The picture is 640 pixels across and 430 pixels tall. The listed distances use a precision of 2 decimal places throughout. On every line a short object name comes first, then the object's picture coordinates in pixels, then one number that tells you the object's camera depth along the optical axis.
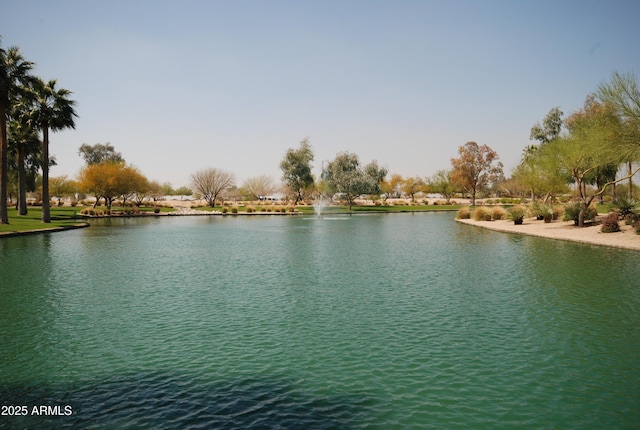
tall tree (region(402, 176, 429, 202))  130.65
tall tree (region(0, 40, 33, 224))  38.88
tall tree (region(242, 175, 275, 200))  155.62
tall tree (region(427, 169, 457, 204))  119.06
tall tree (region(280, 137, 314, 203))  96.19
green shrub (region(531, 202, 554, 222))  42.22
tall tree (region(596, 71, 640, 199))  28.61
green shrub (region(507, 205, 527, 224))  44.00
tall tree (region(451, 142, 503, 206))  91.75
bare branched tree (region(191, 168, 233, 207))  104.00
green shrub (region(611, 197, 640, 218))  34.71
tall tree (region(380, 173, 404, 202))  142.38
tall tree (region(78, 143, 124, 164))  136.50
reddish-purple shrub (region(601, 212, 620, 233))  31.88
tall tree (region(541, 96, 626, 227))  29.86
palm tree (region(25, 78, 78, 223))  45.81
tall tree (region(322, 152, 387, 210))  82.97
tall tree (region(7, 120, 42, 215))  55.78
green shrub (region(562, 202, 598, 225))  37.34
